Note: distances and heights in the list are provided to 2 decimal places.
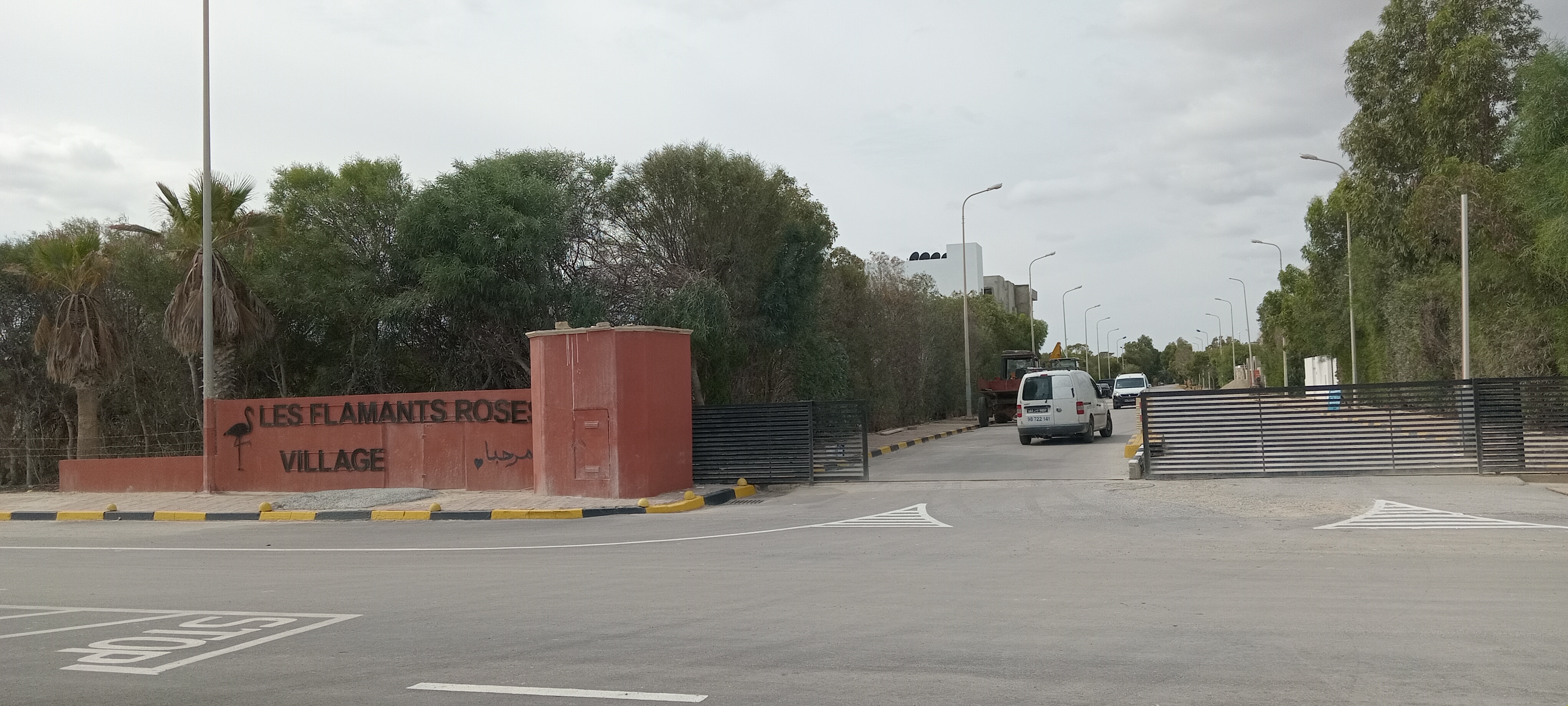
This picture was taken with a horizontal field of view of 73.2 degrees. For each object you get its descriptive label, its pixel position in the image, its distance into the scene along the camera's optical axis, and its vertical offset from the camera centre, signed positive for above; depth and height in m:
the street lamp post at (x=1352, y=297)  37.91 +2.67
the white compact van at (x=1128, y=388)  52.09 -0.58
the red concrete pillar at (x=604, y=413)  17.33 -0.32
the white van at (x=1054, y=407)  26.34 -0.69
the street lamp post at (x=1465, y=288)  22.22 +1.67
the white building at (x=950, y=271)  97.56 +10.36
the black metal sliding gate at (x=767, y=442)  19.08 -0.99
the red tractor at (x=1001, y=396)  39.34 -0.56
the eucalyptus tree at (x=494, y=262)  22.22 +2.92
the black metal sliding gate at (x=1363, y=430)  16.41 -0.97
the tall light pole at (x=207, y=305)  19.97 +1.90
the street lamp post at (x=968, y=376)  42.88 +0.25
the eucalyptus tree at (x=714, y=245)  24.05 +3.40
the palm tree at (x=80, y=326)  23.16 +1.87
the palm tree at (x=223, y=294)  21.84 +2.34
